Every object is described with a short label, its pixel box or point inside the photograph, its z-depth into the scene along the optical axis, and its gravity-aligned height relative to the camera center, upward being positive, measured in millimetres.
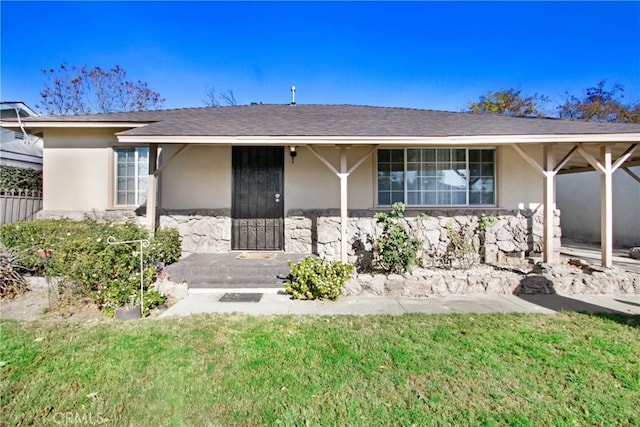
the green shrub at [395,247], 5438 -584
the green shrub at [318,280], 4676 -1048
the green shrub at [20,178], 7875 +1009
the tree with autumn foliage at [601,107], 18422 +7339
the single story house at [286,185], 7067 +758
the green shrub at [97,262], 4012 -712
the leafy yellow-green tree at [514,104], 20344 +7922
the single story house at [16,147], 9148 +2219
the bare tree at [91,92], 16844 +7446
